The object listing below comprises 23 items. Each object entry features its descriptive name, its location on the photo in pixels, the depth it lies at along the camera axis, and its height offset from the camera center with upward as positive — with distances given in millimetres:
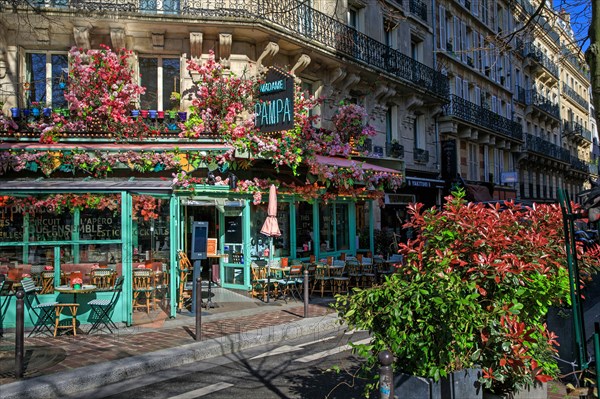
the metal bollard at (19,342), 5992 -1465
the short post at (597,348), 4117 -1111
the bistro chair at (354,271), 12877 -1555
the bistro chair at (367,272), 13292 -1626
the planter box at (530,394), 4239 -1548
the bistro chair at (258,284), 11941 -1673
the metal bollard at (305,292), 9473 -1479
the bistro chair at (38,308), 8344 -1525
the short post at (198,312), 7699 -1471
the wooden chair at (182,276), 10594 -1307
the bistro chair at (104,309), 8517 -1605
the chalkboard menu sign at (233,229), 12680 -442
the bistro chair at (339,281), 12445 -1701
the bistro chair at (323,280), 12227 -1663
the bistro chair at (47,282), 8930 -1172
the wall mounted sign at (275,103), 12070 +2528
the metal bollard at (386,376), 3496 -1110
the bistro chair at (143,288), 9406 -1371
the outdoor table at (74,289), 8406 -1245
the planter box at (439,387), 3828 -1313
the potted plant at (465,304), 3848 -740
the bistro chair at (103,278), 9094 -1139
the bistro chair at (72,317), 8195 -1651
